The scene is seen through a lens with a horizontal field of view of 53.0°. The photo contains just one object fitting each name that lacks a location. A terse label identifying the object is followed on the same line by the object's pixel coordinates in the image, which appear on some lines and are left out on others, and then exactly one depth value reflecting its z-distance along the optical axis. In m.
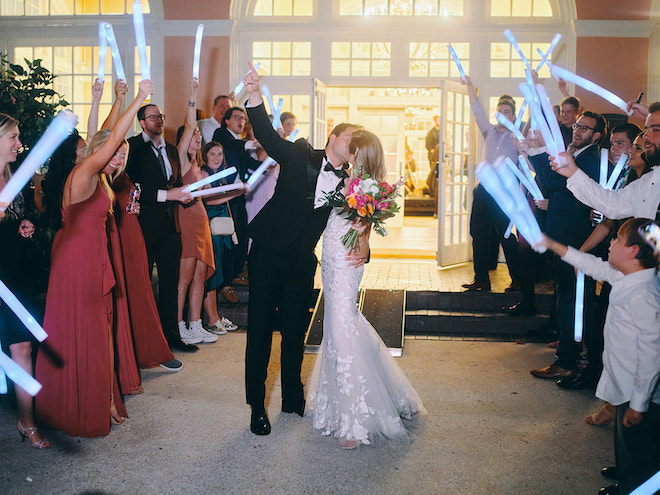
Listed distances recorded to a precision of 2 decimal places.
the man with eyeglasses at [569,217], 4.53
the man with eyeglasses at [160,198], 4.98
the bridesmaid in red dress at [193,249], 5.50
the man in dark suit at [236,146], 6.49
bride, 3.62
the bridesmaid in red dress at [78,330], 3.64
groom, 3.69
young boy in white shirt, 2.79
